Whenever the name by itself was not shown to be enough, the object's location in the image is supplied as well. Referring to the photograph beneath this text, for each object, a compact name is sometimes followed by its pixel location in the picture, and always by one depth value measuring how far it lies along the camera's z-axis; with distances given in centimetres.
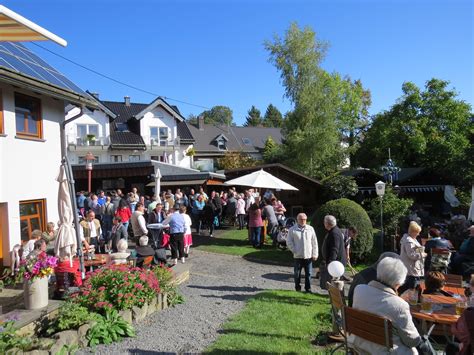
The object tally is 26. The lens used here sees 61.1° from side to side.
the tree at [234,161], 4003
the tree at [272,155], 3800
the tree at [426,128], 3222
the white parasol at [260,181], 1580
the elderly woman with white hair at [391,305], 402
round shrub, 1233
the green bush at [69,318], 598
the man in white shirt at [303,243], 887
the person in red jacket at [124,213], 1351
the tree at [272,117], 9450
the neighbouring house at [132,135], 3584
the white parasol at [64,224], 817
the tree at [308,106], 3481
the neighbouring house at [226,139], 4662
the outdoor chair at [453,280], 725
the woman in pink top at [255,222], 1471
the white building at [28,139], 1012
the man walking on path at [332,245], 805
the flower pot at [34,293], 671
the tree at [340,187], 2608
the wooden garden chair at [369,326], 396
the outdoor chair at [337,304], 499
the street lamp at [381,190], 1452
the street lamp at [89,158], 1785
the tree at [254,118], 9512
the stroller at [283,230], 1429
